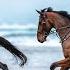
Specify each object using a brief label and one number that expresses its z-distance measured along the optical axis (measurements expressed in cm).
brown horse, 1416
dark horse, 1474
